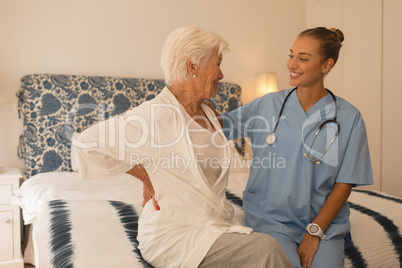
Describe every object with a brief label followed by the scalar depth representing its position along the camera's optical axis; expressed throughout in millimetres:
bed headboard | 2912
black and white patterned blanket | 1325
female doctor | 1492
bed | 1445
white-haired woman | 1121
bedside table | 2600
